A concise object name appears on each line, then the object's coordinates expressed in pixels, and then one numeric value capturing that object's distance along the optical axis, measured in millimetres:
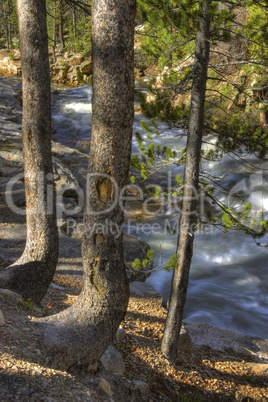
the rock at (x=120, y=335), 5785
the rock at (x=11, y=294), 4798
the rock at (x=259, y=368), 6170
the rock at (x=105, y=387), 3798
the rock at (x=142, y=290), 7836
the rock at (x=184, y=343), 6367
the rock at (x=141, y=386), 4551
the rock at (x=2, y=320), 3794
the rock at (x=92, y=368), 4059
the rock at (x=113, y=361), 4716
